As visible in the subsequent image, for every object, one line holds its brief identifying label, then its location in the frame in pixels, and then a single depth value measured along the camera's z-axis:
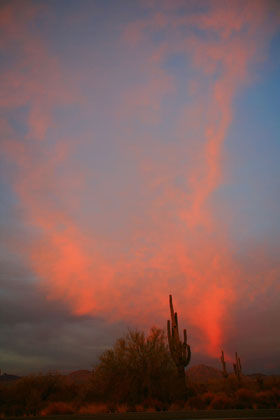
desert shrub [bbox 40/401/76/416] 18.61
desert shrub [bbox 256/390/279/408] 20.53
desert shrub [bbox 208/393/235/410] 19.30
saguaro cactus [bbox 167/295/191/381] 24.44
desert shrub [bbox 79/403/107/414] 18.53
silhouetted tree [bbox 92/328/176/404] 21.09
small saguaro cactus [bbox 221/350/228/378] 47.35
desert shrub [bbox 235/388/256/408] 20.48
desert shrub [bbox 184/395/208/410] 19.42
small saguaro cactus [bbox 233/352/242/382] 46.83
